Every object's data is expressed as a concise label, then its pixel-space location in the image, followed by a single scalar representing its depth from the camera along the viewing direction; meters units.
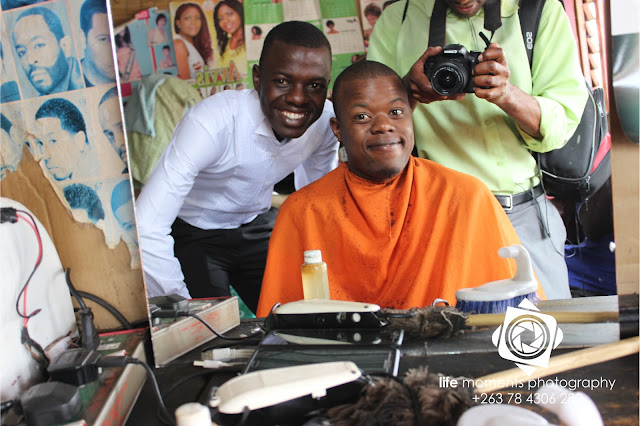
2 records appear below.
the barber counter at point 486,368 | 0.62
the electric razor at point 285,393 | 0.60
